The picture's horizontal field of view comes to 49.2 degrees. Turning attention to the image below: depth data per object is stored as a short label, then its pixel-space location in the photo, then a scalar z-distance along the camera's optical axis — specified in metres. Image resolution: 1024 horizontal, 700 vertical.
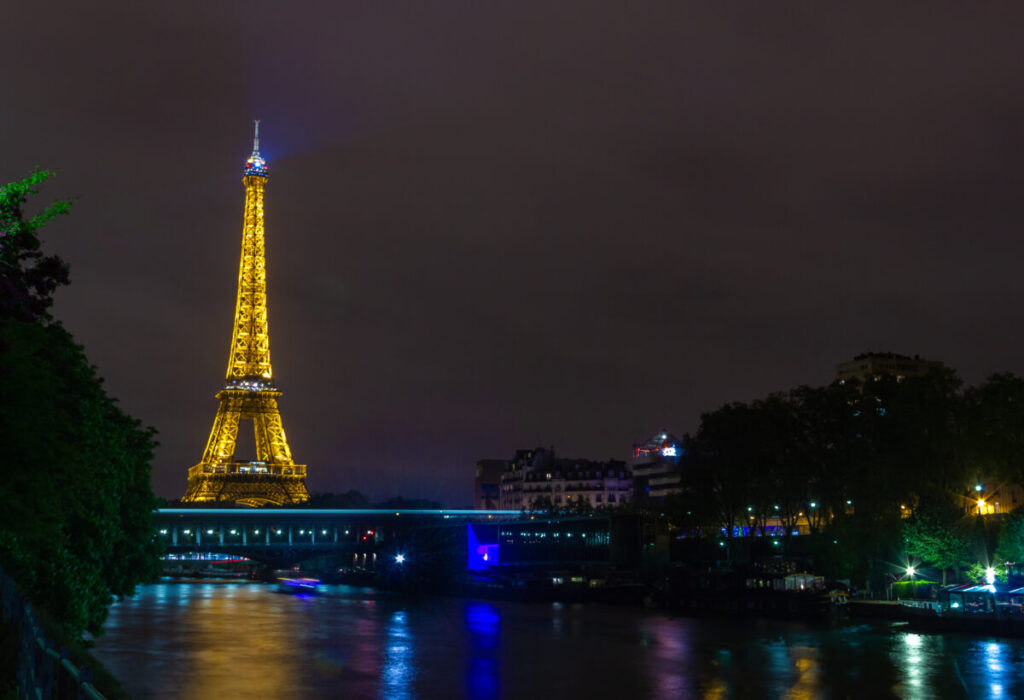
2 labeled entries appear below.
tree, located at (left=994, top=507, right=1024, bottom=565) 83.56
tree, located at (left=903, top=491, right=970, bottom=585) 90.75
